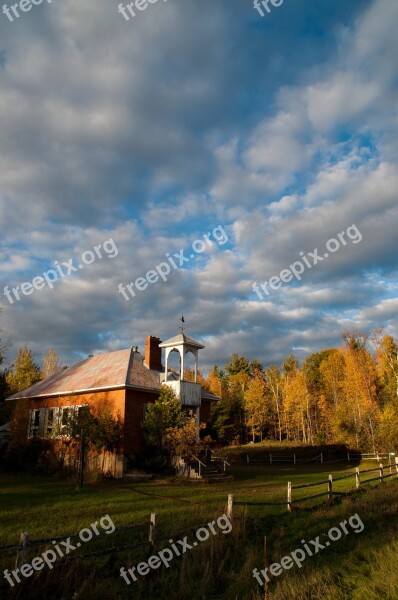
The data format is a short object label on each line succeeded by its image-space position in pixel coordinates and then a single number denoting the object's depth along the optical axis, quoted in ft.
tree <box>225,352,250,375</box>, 273.95
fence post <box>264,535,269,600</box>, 24.55
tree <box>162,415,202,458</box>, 75.66
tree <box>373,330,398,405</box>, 137.12
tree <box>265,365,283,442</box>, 213.83
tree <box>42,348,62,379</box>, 205.26
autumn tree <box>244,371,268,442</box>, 204.13
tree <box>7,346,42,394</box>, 174.91
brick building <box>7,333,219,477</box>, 79.77
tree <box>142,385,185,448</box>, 78.12
